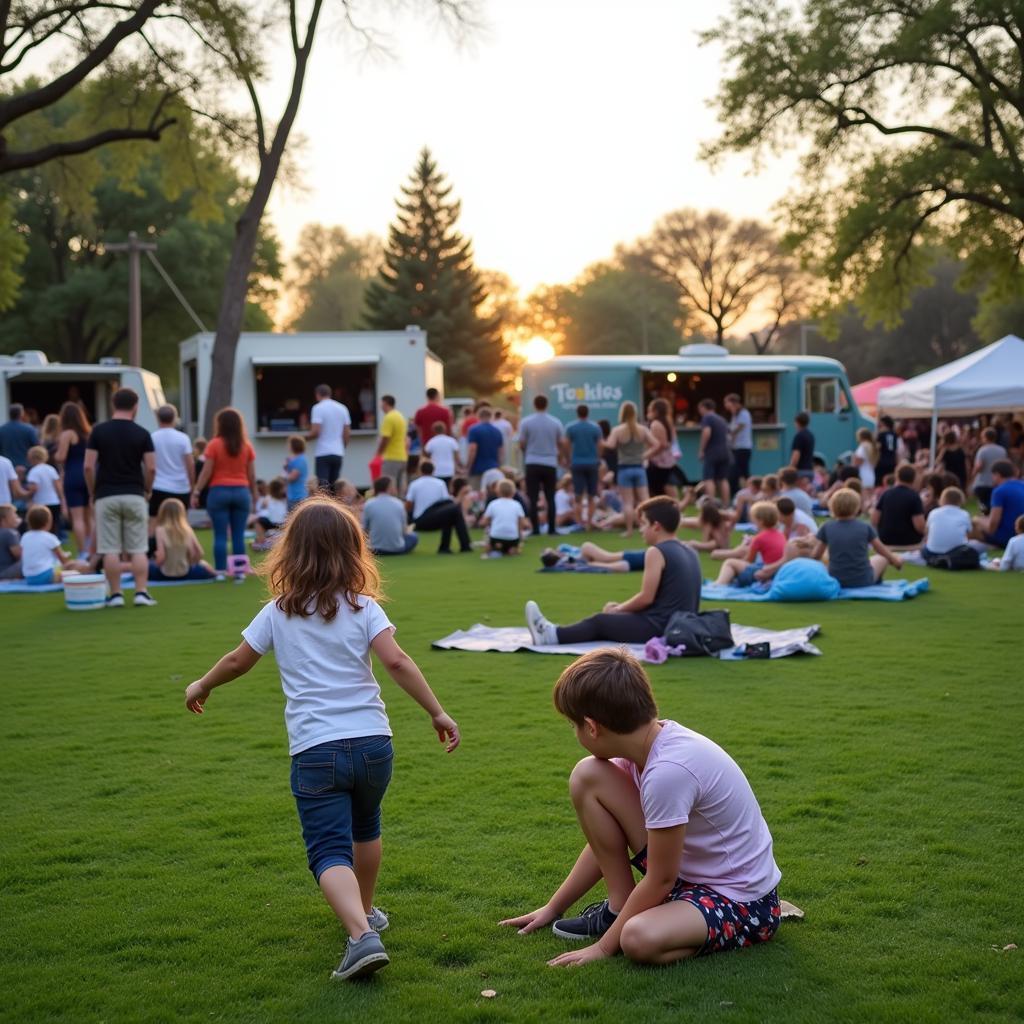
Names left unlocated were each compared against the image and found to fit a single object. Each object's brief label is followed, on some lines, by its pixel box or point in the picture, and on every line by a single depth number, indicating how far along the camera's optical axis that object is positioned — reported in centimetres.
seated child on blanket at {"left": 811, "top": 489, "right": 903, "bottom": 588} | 1216
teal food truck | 2772
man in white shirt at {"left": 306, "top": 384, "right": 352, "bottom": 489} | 1848
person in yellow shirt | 2034
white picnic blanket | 912
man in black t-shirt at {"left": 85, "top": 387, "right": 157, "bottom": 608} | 1159
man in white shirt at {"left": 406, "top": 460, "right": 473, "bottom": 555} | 1777
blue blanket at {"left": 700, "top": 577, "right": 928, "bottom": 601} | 1205
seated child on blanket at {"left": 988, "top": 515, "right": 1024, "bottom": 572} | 1406
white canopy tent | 2378
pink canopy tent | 4516
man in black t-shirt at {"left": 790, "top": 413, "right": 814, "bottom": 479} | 2236
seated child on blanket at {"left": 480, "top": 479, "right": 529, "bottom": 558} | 1662
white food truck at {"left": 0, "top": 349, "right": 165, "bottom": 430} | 2444
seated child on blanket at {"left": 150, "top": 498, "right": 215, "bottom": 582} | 1395
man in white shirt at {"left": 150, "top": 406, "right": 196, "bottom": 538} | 1427
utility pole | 3731
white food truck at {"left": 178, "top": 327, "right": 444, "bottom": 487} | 2647
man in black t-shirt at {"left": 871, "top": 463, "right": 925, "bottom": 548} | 1505
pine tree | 5794
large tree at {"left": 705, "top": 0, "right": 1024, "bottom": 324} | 2745
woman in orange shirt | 1316
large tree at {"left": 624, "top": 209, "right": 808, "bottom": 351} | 6369
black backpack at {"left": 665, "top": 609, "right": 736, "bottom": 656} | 904
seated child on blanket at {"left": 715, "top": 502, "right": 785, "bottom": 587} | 1266
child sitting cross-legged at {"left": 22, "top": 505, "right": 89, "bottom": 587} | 1421
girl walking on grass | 382
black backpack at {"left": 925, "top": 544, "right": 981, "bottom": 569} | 1440
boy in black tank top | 898
